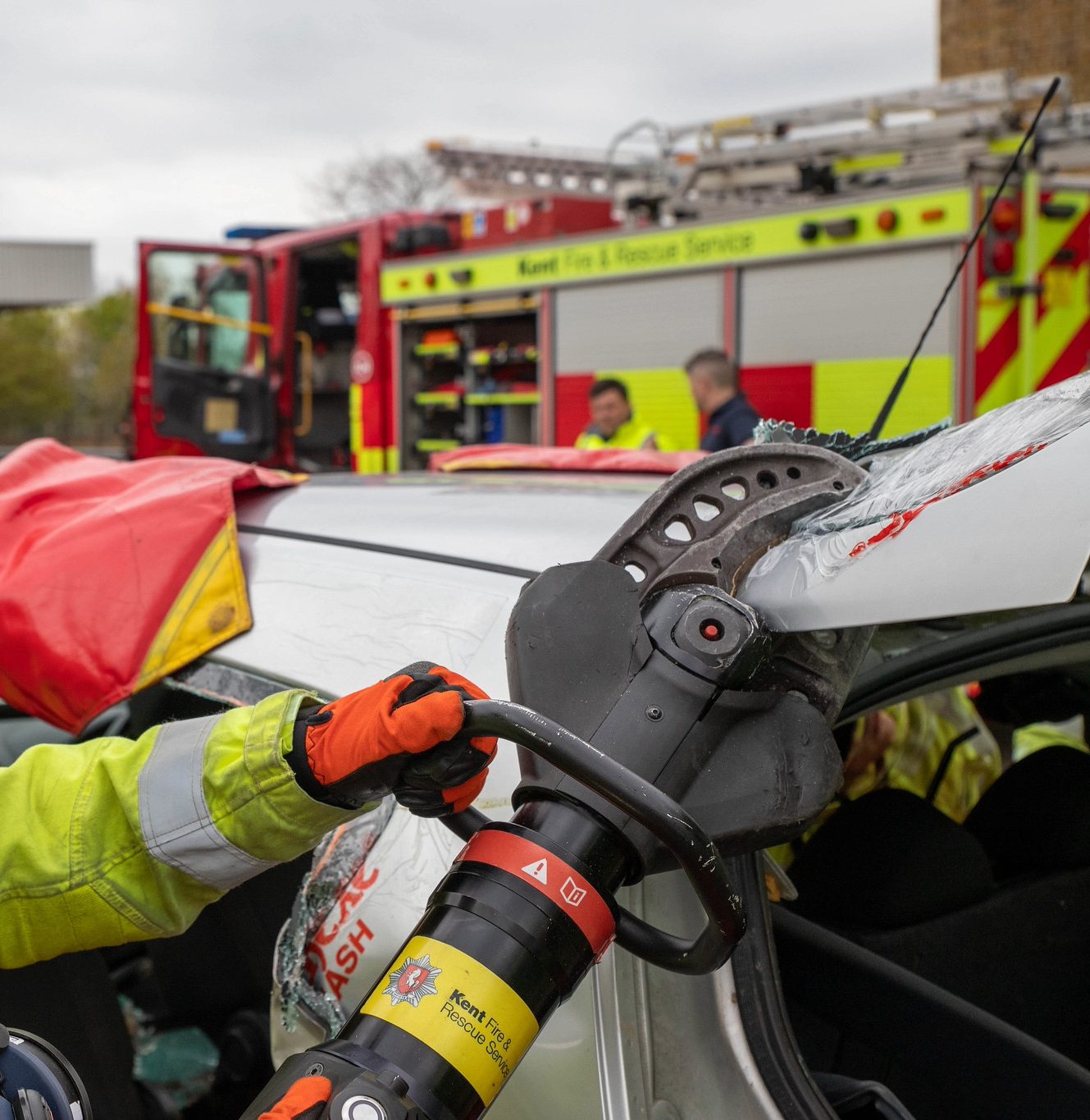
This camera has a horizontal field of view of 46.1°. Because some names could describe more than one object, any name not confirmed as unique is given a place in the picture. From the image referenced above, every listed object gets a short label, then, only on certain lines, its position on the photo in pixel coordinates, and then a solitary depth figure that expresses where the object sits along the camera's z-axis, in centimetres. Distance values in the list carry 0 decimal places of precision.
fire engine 567
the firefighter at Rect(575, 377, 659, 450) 672
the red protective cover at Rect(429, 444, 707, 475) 243
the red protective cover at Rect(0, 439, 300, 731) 160
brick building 1208
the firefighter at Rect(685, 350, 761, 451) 594
